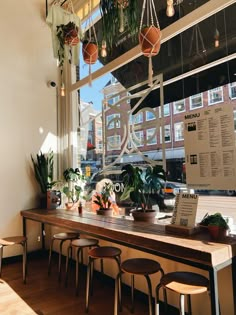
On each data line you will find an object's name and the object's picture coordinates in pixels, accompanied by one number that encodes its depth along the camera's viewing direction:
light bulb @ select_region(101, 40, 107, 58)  2.70
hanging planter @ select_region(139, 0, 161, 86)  2.28
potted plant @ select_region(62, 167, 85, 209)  4.08
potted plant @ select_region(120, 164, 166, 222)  2.71
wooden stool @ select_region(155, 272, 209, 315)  1.75
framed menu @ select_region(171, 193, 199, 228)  2.18
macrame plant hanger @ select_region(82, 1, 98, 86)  2.91
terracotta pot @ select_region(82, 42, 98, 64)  2.91
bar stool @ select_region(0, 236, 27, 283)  3.33
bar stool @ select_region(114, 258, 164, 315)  2.08
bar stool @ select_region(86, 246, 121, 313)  2.50
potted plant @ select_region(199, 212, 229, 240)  2.01
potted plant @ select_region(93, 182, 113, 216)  3.33
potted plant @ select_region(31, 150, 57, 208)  4.23
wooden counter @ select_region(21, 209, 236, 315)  1.71
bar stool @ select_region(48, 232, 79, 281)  3.32
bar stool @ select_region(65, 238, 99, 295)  2.94
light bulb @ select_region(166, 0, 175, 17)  2.05
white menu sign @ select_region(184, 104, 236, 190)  2.15
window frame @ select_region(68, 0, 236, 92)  2.44
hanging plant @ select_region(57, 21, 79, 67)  3.12
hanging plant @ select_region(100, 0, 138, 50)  2.21
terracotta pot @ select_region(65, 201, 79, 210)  4.04
